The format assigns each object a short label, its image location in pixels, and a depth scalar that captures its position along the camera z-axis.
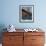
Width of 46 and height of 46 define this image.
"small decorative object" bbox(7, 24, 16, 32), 1.99
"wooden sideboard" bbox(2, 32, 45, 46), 1.95
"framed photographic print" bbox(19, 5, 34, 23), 2.21
